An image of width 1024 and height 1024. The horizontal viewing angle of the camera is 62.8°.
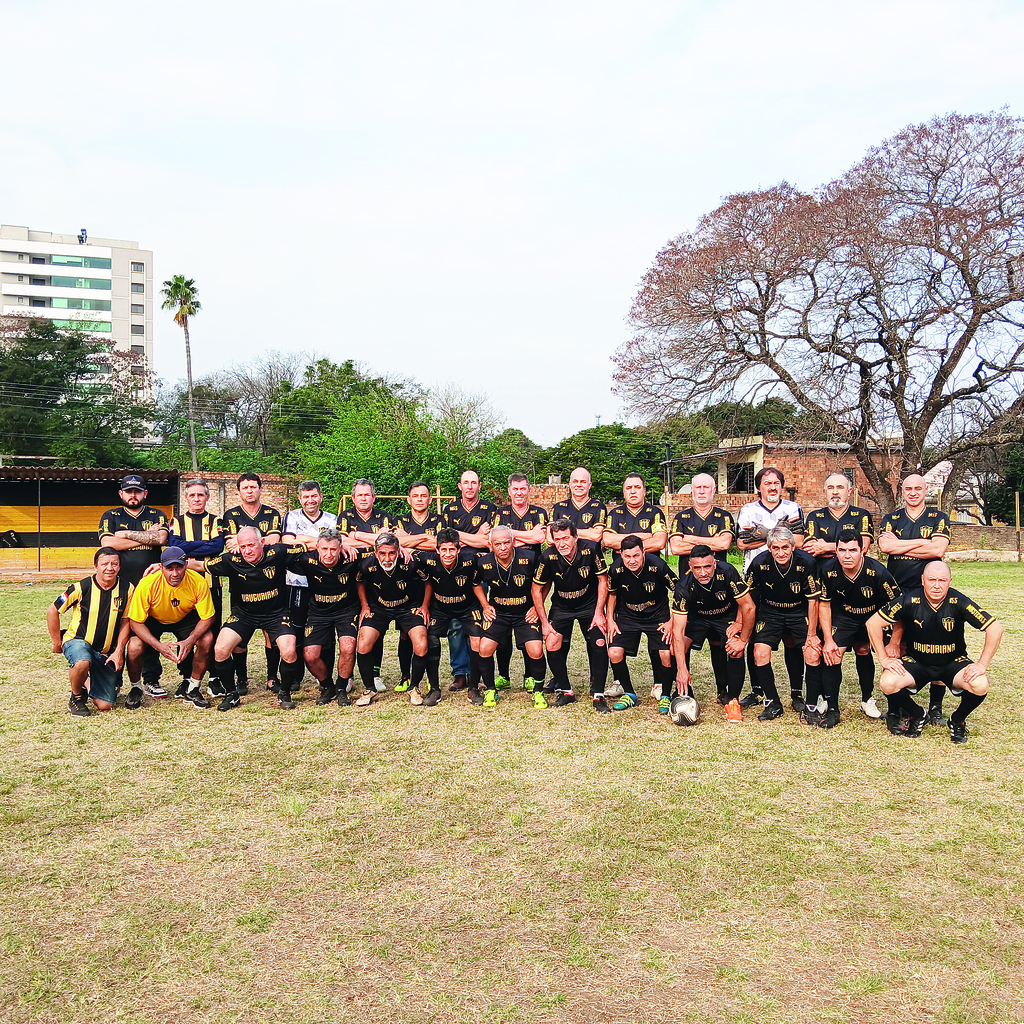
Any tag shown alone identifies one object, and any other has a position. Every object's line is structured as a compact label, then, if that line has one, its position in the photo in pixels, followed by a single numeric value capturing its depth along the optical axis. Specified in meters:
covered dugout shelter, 19.19
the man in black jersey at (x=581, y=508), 6.95
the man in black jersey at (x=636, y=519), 6.61
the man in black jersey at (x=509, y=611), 6.48
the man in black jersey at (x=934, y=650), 5.36
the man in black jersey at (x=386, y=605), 6.48
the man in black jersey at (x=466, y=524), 6.95
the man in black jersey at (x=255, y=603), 6.46
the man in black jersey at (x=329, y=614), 6.45
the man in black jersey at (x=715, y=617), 6.09
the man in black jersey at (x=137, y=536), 6.72
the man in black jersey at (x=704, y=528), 6.39
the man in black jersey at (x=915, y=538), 5.88
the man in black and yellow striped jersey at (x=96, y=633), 6.22
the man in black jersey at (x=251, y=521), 6.88
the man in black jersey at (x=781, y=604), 5.96
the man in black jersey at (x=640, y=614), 6.39
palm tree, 39.94
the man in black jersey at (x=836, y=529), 6.05
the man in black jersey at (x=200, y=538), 6.67
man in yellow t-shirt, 6.36
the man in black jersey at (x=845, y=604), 5.80
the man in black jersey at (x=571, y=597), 6.48
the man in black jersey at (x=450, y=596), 6.57
